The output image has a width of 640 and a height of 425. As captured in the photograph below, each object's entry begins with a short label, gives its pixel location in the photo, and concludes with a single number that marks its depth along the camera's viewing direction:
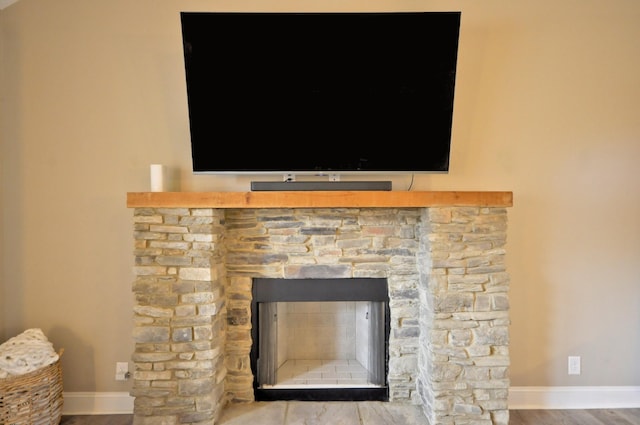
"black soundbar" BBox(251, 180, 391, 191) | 2.12
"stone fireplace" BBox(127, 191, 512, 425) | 2.09
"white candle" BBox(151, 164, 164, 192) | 2.21
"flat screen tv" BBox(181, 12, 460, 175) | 2.11
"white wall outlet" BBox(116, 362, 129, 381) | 2.43
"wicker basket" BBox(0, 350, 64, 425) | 1.97
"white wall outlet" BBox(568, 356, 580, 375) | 2.48
